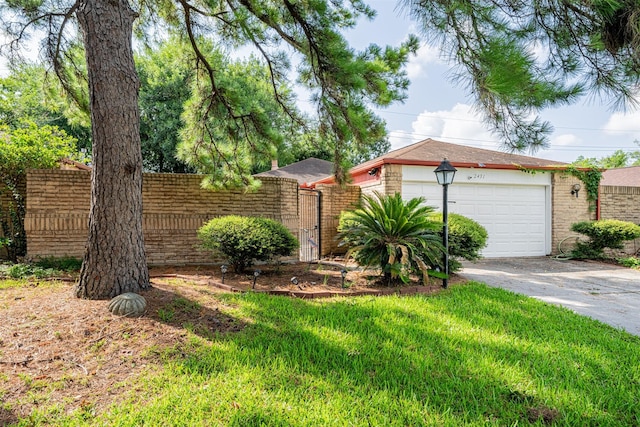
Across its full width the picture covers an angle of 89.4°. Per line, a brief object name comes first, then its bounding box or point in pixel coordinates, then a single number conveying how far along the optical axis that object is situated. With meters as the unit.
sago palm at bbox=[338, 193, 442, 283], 4.75
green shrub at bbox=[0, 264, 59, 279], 5.08
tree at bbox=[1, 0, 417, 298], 3.66
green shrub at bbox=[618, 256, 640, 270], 7.54
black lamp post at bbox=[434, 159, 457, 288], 4.80
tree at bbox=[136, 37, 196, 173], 14.47
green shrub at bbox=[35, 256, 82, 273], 5.74
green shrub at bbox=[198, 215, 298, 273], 5.18
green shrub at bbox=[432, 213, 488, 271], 5.63
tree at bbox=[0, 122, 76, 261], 6.04
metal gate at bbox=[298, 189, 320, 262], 8.53
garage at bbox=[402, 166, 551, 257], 8.44
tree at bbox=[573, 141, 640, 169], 31.56
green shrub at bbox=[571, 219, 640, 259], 8.20
